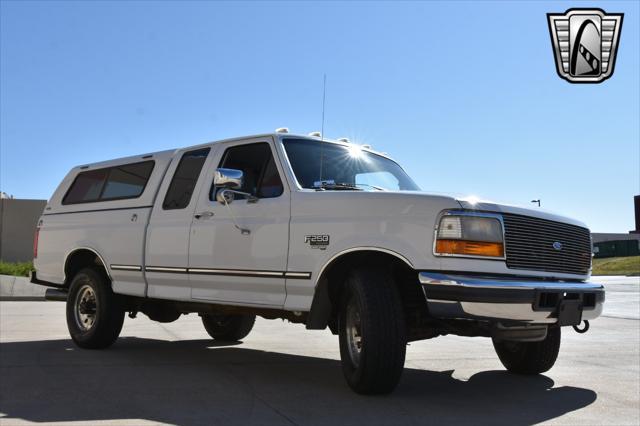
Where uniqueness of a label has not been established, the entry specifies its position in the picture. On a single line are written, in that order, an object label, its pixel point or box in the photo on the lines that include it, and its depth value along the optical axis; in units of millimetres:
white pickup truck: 4910
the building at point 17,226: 27547
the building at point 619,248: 64438
